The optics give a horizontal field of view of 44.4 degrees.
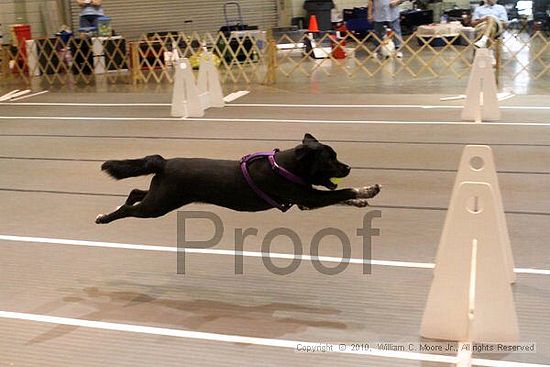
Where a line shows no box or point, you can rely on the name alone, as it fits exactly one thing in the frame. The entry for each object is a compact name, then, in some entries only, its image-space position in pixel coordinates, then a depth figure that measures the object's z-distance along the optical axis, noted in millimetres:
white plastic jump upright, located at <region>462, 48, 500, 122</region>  7289
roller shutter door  16891
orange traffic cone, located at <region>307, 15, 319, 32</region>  16473
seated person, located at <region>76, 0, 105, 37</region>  13173
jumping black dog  2977
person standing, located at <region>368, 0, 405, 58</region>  12828
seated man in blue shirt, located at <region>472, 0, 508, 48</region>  10328
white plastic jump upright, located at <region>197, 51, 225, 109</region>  8828
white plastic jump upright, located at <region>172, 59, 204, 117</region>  8289
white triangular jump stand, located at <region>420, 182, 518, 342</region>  2703
